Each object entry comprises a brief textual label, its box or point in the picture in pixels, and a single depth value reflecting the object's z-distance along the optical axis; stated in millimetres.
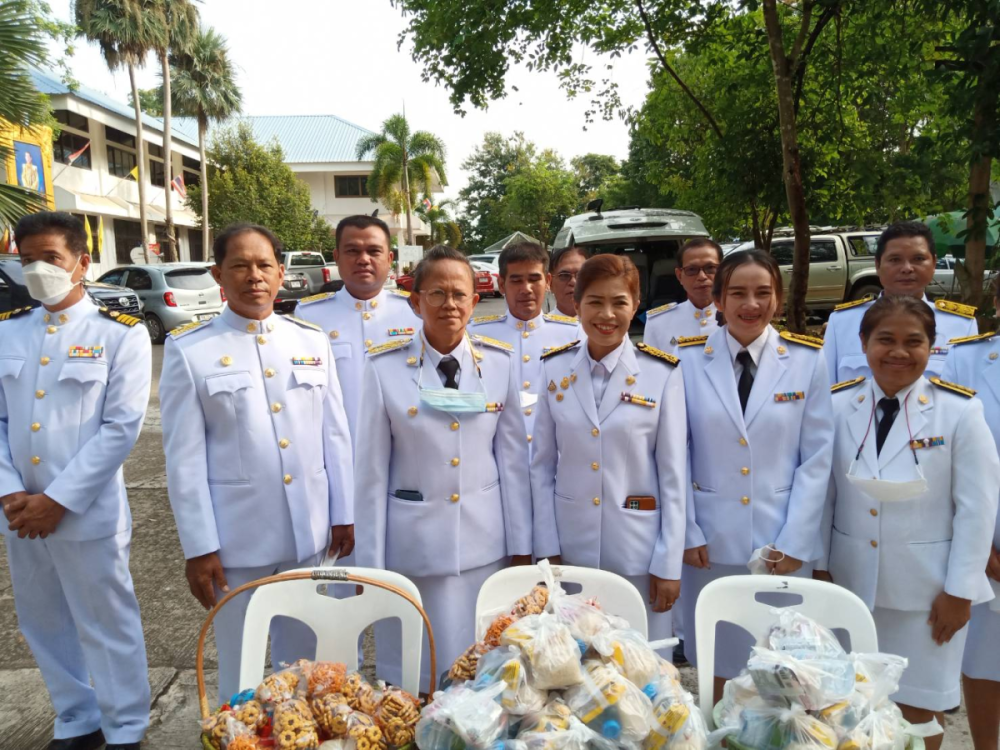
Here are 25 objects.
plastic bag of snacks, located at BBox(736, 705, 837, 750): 1300
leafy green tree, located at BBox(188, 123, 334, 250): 26750
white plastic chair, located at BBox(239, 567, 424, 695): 1827
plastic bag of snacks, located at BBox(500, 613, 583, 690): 1310
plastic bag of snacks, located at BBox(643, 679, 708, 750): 1303
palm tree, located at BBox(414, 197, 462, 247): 35866
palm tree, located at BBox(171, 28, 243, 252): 25016
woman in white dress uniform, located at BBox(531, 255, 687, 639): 2223
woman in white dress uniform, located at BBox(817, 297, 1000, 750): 2039
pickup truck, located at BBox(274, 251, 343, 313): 14992
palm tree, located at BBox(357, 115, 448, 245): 28830
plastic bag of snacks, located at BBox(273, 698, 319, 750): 1336
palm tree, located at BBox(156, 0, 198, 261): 22406
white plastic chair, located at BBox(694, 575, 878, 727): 1754
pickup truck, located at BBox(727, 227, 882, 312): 13453
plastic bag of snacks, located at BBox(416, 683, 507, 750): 1245
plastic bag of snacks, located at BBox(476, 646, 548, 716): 1303
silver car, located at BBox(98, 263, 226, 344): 13219
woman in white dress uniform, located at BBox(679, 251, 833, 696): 2303
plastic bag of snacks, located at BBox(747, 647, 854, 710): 1325
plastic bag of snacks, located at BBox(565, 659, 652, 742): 1286
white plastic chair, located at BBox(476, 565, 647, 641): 1816
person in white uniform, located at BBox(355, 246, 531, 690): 2207
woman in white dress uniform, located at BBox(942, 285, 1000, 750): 2273
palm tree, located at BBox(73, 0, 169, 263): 20750
